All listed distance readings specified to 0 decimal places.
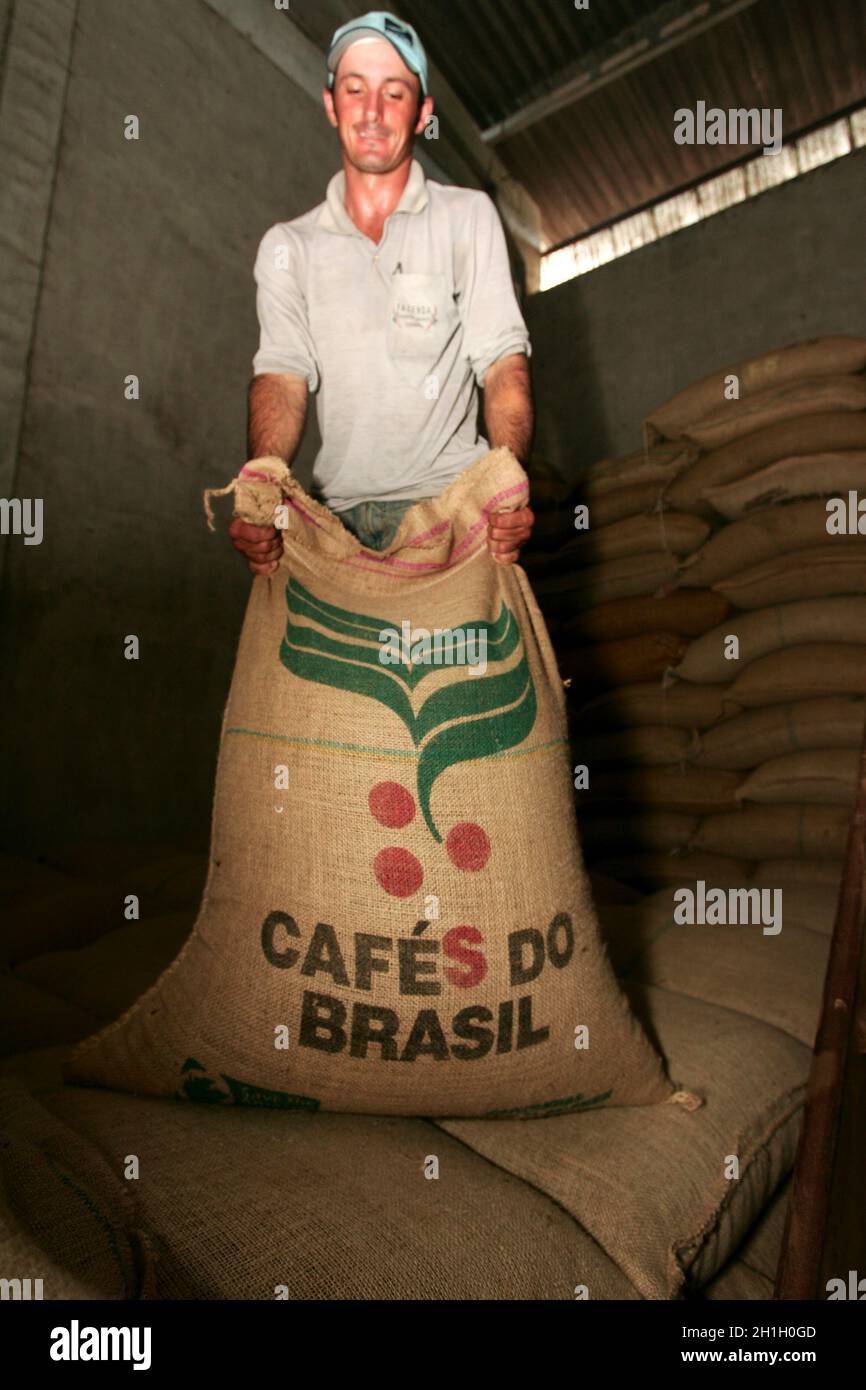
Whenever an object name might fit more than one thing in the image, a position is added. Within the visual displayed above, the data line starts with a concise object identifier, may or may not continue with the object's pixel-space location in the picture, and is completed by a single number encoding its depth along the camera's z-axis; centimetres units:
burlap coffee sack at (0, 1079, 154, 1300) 52
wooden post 62
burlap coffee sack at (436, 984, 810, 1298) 77
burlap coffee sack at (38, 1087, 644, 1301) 60
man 126
